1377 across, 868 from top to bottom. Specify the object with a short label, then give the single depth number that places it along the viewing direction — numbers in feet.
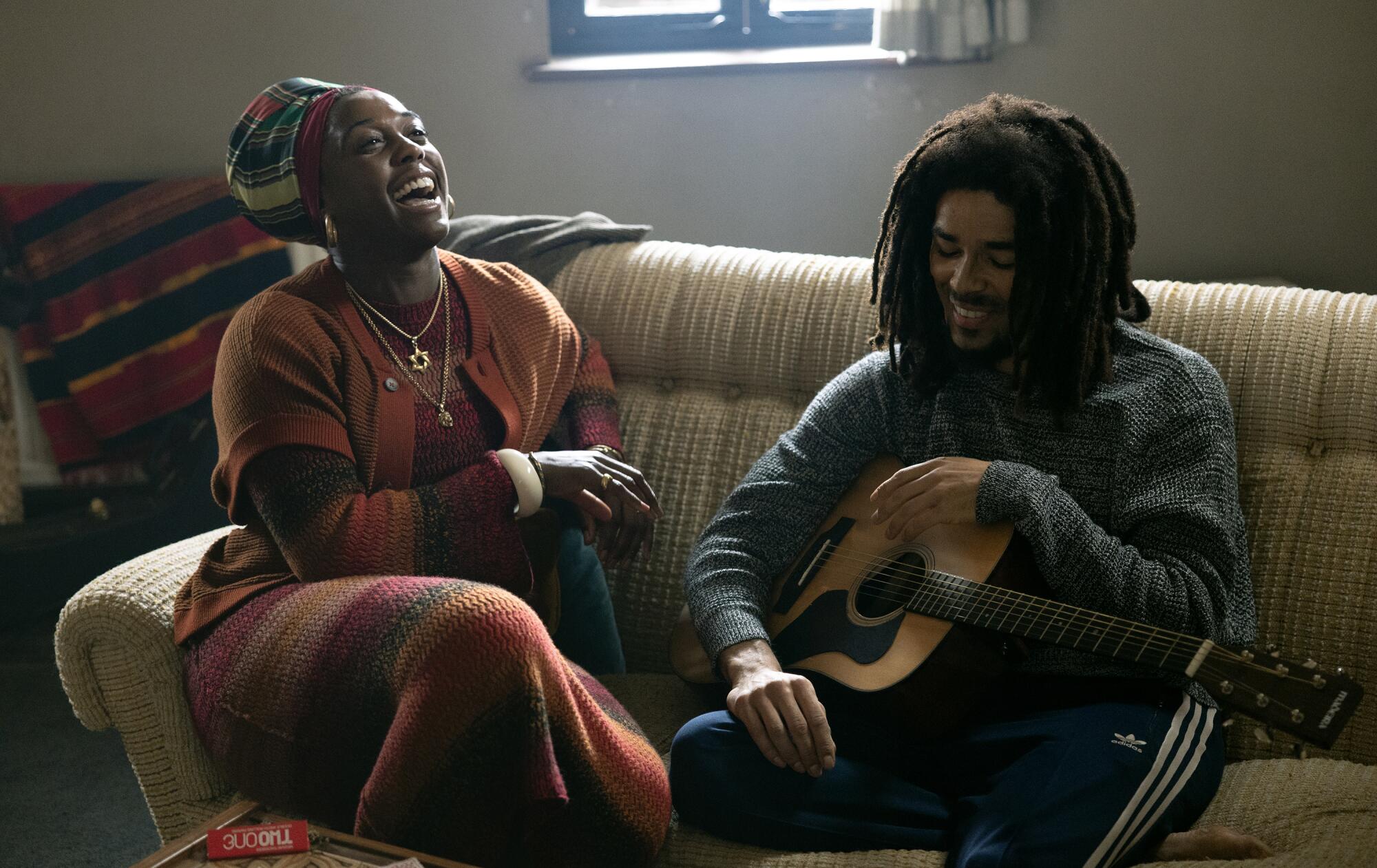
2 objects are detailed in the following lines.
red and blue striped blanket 9.55
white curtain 8.11
